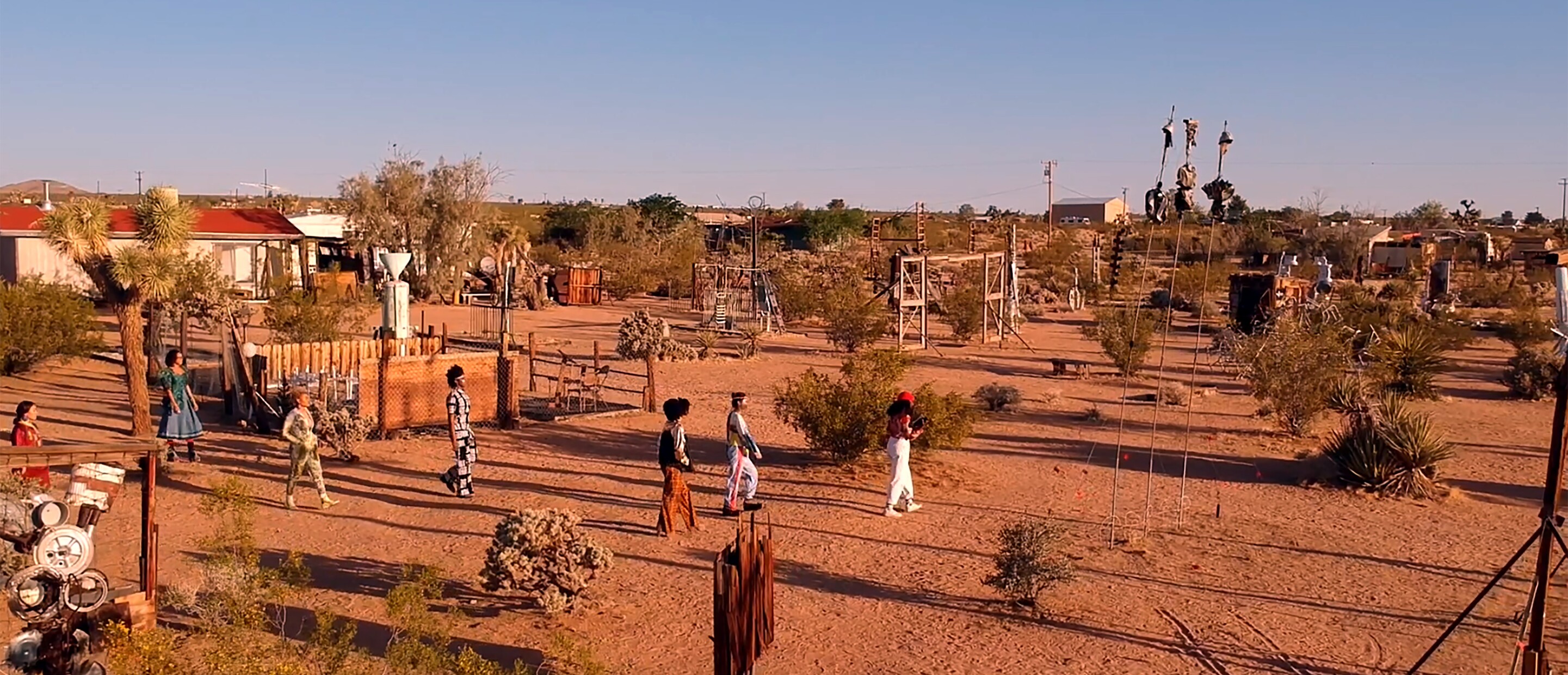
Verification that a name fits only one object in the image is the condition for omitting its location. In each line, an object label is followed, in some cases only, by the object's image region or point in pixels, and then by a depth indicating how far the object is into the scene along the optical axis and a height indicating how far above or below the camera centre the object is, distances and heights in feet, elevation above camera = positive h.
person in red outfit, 39.19 -6.22
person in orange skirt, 38.60 -6.76
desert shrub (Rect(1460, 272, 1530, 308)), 145.38 -2.48
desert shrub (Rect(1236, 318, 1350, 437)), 58.34 -4.94
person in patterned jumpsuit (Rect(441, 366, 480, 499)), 41.75 -6.85
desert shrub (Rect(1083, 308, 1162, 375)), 83.66 -5.12
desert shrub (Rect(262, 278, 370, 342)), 74.95 -5.07
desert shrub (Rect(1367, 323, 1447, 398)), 71.56 -5.30
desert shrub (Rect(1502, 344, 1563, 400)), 73.36 -5.90
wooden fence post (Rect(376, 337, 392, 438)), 52.80 -6.18
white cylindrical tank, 65.62 -3.77
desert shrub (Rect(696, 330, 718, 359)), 90.58 -6.99
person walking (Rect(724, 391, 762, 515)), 40.70 -6.79
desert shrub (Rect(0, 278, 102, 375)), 70.64 -5.69
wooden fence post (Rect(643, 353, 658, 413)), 64.69 -7.65
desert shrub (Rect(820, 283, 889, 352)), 93.35 -5.29
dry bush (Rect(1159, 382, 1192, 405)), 71.05 -7.39
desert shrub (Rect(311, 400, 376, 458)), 49.65 -7.48
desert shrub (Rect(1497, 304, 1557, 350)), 99.60 -4.60
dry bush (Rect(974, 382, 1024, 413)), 68.59 -7.54
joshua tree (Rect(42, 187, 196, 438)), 48.55 -1.37
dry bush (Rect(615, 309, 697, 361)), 85.46 -6.40
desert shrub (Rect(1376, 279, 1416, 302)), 140.65 -2.72
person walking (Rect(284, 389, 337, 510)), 40.73 -6.69
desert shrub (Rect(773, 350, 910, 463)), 49.24 -6.02
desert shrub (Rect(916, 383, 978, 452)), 49.52 -6.41
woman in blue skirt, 47.09 -6.51
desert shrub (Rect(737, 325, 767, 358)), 91.46 -6.92
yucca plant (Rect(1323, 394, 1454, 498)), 47.67 -6.94
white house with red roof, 116.37 -1.65
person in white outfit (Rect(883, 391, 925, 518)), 41.57 -6.04
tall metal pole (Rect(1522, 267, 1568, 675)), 22.17 -4.72
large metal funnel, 69.36 -1.48
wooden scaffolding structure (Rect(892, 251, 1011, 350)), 96.36 -3.63
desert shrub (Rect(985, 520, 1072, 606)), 32.55 -7.84
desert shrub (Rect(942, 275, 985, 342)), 104.37 -4.85
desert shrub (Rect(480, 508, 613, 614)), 31.04 -7.74
